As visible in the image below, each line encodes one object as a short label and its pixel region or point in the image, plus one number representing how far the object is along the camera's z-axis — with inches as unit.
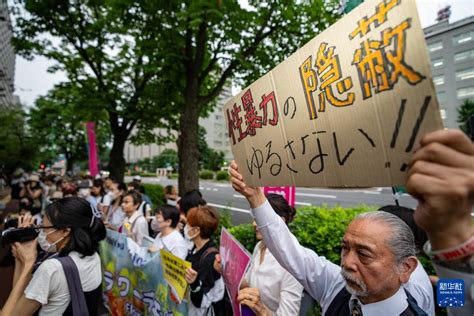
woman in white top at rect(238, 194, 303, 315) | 77.7
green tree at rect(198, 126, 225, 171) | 2264.8
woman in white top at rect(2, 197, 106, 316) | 76.8
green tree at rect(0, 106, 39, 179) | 625.0
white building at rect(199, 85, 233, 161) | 3287.4
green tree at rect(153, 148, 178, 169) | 2714.1
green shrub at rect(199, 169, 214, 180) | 1681.8
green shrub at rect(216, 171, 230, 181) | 1502.2
